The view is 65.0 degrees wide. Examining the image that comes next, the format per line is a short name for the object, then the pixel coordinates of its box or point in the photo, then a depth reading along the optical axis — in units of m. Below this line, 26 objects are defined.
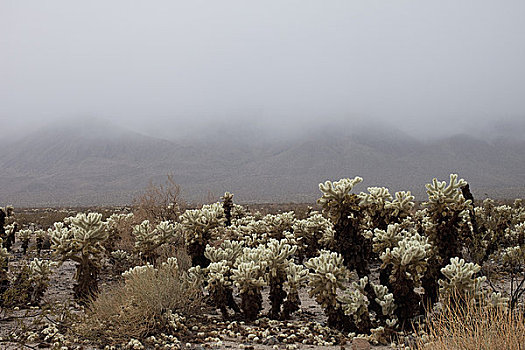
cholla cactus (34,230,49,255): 12.61
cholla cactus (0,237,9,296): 6.79
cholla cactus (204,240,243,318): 6.60
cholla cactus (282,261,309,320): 6.38
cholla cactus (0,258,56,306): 6.91
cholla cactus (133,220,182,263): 8.28
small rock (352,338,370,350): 5.28
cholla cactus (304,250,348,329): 5.84
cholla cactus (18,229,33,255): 12.25
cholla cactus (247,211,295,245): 10.16
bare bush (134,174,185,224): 11.81
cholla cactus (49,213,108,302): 7.14
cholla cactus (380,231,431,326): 5.68
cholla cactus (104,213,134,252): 10.38
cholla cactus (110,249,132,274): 9.49
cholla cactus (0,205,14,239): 9.77
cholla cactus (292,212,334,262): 9.80
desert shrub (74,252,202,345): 5.43
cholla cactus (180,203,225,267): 7.74
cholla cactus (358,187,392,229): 7.06
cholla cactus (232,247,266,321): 6.35
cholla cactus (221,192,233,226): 13.31
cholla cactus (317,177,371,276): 6.43
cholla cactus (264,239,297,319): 6.53
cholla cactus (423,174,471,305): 6.21
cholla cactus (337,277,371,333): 5.81
